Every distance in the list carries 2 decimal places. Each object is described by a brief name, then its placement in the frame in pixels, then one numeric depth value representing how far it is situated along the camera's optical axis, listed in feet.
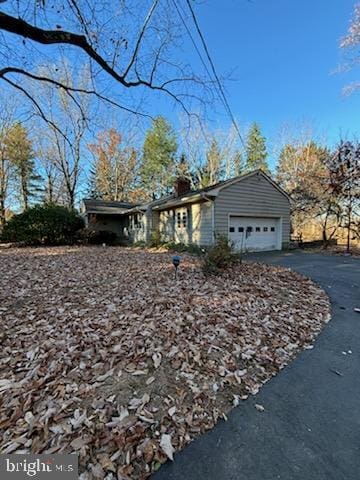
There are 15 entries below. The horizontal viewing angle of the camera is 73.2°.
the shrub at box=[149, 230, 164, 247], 44.91
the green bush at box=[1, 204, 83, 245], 50.01
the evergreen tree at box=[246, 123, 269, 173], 77.25
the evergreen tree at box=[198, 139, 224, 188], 74.33
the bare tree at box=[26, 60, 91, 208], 45.59
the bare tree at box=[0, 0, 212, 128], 13.25
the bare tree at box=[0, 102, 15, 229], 65.50
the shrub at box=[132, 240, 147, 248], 48.03
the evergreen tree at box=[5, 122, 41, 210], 70.90
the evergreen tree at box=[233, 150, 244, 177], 75.54
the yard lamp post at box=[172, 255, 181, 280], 17.75
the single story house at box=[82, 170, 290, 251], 37.83
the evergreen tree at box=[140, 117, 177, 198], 74.57
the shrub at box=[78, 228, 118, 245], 53.93
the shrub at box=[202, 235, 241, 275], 19.90
